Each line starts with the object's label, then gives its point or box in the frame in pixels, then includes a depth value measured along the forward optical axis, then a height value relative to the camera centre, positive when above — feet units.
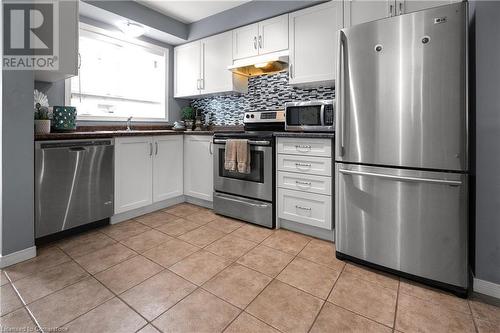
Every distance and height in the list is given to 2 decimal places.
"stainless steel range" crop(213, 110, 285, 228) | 8.78 -0.51
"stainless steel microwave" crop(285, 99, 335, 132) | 7.91 +1.45
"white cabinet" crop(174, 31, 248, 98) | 11.37 +4.27
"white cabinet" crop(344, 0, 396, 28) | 7.57 +4.47
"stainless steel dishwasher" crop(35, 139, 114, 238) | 7.17 -0.60
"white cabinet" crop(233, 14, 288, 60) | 9.68 +4.78
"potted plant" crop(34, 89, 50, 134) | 7.39 +1.35
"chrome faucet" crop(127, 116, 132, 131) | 11.18 +1.73
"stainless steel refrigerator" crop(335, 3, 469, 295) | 5.22 +0.41
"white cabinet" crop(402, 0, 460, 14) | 7.08 +4.25
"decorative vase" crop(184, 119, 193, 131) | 13.16 +1.90
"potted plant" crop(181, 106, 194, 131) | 13.17 +2.32
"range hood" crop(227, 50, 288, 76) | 9.81 +3.89
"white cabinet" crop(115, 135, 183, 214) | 9.30 -0.28
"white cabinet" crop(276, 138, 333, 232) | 7.71 -0.58
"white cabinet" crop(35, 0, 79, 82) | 7.61 +3.56
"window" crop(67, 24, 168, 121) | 10.21 +3.60
